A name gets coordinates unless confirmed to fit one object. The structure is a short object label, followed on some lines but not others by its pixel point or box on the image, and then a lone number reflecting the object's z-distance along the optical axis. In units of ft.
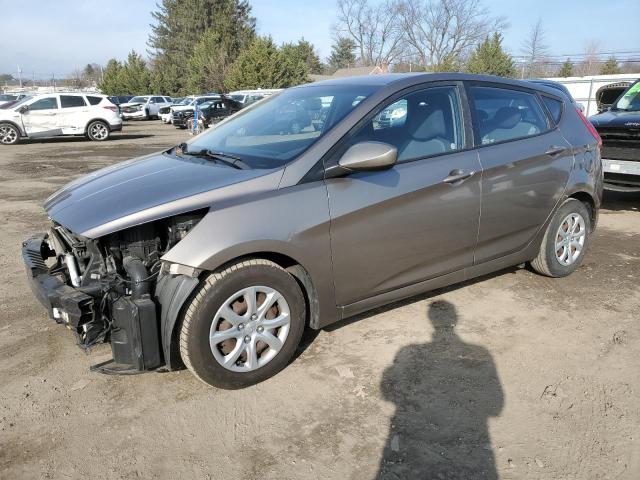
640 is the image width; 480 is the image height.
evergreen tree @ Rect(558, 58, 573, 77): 163.32
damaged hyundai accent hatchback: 9.27
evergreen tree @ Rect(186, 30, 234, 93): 153.38
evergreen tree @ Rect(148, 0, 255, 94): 175.11
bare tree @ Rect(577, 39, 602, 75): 174.50
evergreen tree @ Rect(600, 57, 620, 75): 154.71
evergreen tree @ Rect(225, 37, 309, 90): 129.29
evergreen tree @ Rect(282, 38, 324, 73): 154.61
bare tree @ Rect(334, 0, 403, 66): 221.46
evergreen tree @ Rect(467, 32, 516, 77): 150.41
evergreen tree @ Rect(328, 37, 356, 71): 273.54
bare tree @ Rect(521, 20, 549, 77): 177.27
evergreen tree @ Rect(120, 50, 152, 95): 181.47
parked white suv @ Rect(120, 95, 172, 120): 118.83
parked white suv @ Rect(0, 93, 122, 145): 62.34
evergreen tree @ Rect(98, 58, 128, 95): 181.98
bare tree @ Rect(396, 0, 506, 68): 198.49
